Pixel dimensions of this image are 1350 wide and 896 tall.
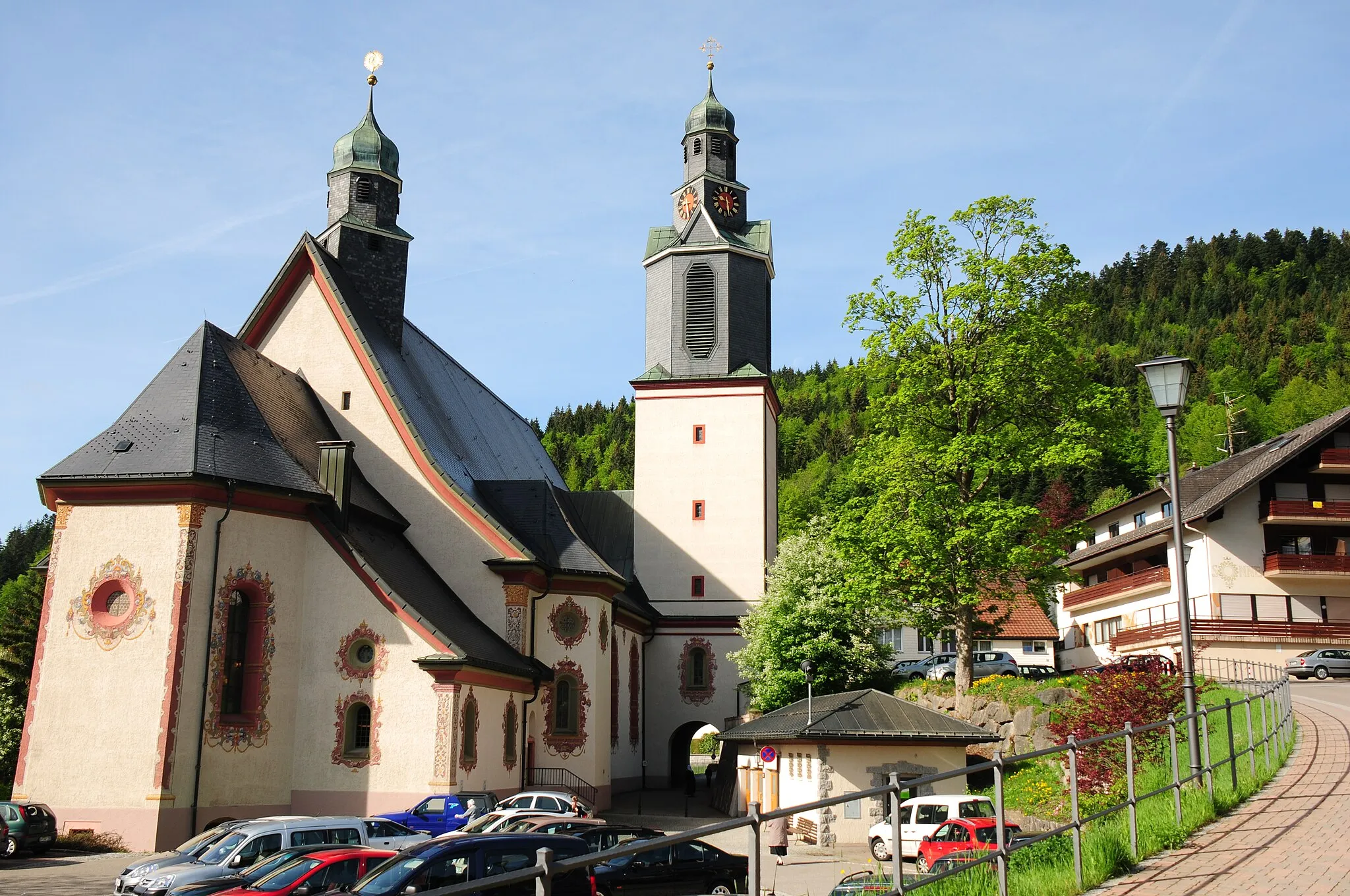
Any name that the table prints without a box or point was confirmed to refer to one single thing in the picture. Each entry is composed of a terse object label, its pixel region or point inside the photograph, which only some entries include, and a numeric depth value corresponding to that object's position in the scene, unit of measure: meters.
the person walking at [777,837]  22.89
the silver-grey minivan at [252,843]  16.14
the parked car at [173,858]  16.38
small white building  26.31
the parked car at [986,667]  41.84
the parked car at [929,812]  21.22
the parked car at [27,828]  21.72
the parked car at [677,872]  15.00
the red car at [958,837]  17.83
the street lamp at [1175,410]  14.23
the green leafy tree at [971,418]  30.08
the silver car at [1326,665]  36.12
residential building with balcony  39.66
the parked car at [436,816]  23.86
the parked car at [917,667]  45.44
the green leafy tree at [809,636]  37.34
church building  24.73
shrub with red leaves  17.33
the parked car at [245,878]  15.45
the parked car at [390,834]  19.56
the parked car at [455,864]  12.99
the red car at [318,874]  14.55
